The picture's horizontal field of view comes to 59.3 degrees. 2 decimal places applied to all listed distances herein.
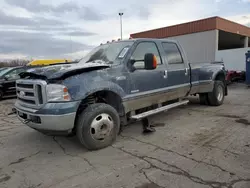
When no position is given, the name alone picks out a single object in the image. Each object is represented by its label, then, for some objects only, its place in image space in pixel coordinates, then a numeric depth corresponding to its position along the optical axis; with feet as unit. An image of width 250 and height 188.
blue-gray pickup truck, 11.44
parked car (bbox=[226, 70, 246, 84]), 46.40
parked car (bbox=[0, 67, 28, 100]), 36.09
